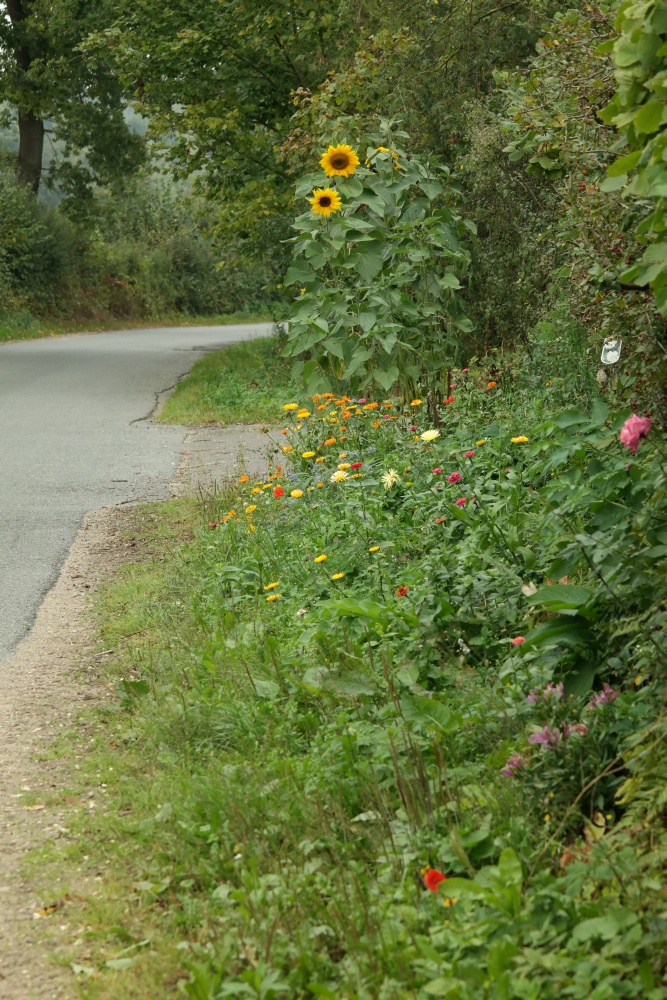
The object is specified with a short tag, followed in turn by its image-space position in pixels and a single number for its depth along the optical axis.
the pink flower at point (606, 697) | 6.04
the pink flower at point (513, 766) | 5.75
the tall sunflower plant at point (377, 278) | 14.35
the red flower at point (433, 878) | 4.84
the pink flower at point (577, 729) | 5.73
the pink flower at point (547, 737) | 5.64
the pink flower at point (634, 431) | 6.29
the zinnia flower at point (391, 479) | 10.41
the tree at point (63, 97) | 53.00
